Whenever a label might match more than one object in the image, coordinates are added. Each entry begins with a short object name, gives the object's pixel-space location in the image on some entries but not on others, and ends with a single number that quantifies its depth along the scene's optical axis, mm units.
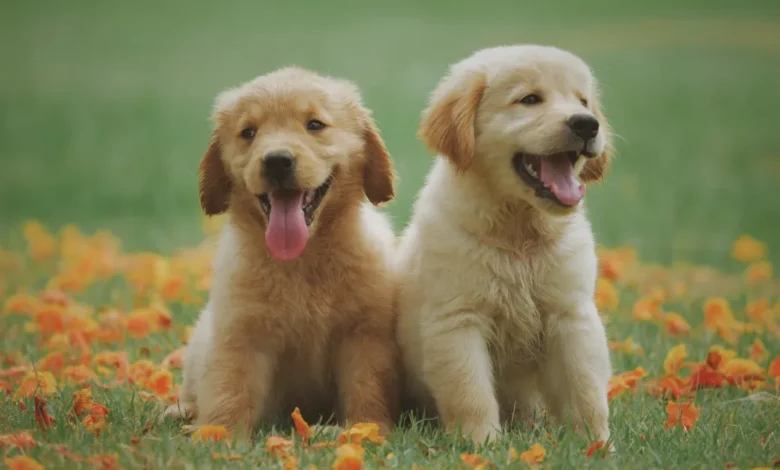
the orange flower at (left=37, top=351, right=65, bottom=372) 9680
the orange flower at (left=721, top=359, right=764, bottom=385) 9234
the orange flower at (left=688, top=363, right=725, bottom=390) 9141
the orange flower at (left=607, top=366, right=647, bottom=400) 9055
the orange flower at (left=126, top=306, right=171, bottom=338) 10922
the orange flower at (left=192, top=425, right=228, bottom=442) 7410
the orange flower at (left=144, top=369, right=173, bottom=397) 9047
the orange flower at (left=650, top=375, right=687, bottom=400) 9015
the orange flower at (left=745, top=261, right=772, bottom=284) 13557
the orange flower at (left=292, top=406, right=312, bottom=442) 7484
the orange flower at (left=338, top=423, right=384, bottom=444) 7261
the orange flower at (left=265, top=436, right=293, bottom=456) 7117
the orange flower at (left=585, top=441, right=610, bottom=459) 7109
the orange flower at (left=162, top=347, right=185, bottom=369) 10047
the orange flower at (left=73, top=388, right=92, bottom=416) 8016
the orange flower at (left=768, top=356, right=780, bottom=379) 9449
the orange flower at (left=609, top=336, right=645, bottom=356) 10297
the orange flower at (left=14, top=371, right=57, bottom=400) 8587
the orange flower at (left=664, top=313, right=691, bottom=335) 10930
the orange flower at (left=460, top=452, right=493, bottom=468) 6793
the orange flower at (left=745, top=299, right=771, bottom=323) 11398
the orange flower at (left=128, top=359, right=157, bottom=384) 9433
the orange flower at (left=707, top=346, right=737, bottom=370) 9242
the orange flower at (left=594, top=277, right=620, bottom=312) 11273
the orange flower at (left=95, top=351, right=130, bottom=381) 9539
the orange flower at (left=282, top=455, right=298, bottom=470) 6762
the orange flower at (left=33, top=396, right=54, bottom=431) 7633
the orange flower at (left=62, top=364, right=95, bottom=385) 9148
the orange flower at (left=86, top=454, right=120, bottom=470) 6496
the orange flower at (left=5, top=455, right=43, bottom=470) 6297
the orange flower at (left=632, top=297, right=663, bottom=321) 11234
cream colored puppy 7703
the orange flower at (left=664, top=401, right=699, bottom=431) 7917
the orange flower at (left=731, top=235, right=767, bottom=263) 14359
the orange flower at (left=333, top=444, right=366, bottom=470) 6531
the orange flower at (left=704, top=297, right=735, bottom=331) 11008
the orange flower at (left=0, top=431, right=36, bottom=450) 6930
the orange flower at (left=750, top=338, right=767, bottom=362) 10008
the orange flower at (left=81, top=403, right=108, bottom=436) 7564
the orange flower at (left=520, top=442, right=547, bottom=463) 6848
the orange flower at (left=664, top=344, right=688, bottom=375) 9500
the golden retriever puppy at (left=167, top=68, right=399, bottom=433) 8031
